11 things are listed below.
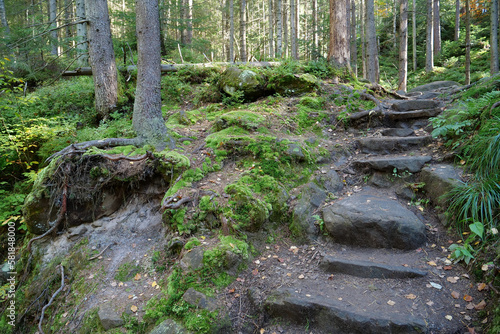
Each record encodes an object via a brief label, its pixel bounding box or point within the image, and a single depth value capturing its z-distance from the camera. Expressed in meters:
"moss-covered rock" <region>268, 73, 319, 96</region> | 7.86
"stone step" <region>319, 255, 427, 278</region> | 3.23
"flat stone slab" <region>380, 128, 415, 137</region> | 5.94
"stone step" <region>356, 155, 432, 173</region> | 4.64
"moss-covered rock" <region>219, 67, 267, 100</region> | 7.77
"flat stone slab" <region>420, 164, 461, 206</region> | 3.90
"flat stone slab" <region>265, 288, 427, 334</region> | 2.63
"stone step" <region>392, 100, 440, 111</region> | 6.46
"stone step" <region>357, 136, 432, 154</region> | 5.33
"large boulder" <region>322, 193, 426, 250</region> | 3.67
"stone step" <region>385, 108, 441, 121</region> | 6.02
